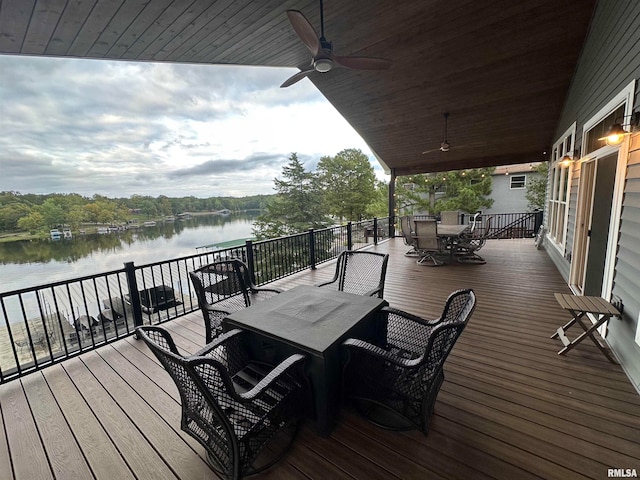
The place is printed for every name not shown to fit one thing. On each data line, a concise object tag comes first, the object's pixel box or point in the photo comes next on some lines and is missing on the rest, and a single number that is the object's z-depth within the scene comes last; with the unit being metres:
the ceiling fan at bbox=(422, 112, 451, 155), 6.17
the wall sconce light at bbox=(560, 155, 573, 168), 4.35
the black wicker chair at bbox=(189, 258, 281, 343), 2.34
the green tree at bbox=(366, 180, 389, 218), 17.61
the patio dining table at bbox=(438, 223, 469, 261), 5.93
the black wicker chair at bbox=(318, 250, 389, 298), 3.02
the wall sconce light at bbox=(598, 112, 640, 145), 2.07
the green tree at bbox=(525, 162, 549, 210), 13.25
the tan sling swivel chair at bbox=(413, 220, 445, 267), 5.72
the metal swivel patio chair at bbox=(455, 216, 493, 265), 6.19
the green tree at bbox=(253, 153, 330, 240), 19.20
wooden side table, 2.22
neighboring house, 14.26
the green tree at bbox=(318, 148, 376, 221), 20.19
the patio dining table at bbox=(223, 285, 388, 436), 1.56
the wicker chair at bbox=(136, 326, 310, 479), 1.16
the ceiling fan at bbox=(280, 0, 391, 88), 2.42
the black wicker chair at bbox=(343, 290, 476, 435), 1.39
